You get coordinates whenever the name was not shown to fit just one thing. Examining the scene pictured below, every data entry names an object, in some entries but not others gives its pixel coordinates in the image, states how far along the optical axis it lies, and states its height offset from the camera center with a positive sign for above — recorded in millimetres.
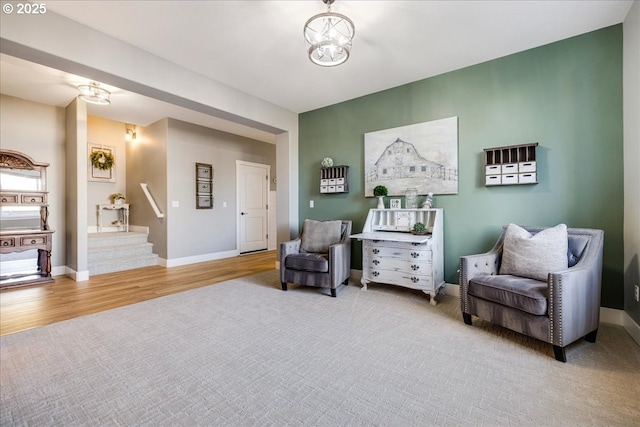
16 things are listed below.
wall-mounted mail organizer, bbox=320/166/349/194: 4161 +495
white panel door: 6344 +187
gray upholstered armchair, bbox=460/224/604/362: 1902 -600
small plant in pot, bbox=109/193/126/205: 5777 +332
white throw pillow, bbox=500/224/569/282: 2264 -348
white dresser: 3068 -439
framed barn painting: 3369 +688
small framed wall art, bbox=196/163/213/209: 5512 +550
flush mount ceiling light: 3602 +1568
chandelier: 2139 +1353
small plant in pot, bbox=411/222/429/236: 3332 -202
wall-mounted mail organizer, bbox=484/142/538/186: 2816 +475
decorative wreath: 5453 +1069
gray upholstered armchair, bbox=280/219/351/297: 3297 -531
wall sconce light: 5777 +1655
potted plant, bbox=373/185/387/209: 3689 +251
